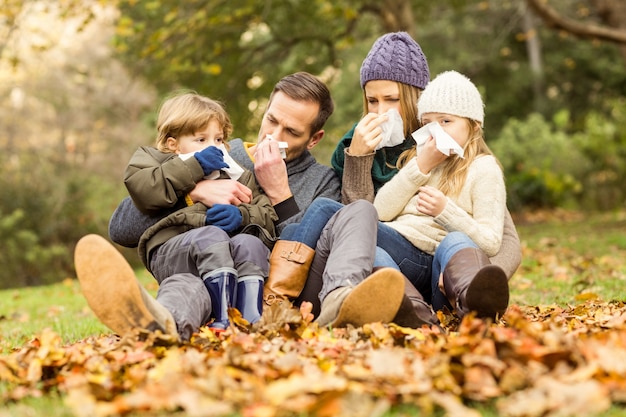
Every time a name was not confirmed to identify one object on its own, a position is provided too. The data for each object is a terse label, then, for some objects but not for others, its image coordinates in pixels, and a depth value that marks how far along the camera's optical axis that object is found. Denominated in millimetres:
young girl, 3463
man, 2678
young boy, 3141
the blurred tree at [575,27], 10704
